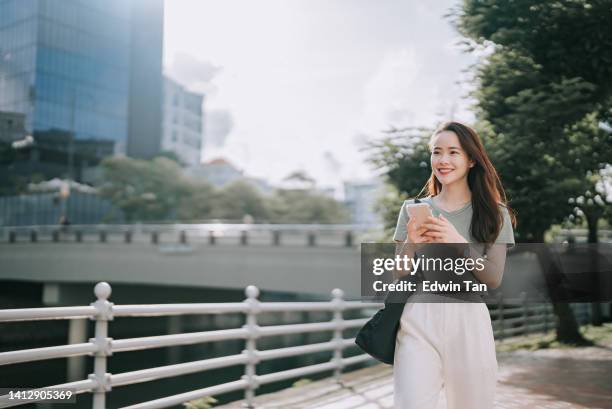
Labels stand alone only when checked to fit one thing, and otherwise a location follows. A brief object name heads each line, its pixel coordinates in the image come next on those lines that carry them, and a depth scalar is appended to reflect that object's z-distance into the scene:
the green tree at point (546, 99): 10.75
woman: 2.72
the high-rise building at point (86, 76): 54.00
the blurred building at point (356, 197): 139.30
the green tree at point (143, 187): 54.31
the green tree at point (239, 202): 60.03
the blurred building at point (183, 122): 93.37
